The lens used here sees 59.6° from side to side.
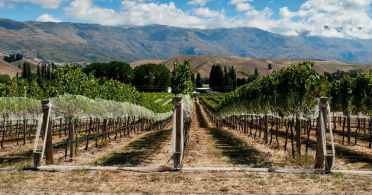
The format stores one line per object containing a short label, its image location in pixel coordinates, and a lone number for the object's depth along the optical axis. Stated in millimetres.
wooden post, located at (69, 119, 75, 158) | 15127
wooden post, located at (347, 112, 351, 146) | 25045
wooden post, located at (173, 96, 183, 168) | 10445
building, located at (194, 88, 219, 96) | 190750
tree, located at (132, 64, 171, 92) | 161375
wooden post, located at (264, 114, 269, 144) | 22177
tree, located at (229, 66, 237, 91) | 159662
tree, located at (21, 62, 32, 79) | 170625
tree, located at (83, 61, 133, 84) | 168500
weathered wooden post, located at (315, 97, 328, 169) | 10164
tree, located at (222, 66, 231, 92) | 160050
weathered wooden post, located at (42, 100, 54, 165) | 10820
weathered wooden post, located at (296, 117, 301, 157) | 15320
